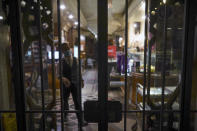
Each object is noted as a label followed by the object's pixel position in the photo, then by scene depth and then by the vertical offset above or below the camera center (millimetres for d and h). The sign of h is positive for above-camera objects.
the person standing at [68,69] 2371 -186
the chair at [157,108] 1650 -651
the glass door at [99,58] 1424 -5
